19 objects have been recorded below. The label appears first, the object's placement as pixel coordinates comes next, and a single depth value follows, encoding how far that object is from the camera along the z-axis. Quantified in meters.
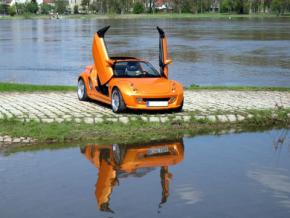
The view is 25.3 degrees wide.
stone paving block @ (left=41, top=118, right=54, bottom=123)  12.04
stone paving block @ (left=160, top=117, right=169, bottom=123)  12.39
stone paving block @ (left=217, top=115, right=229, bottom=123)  12.74
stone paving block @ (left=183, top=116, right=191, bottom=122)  12.51
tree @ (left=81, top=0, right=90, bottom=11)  197.64
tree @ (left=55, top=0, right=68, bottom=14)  198.38
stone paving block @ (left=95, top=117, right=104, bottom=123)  12.22
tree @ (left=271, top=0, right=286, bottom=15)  156.00
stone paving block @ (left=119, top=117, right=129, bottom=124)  12.31
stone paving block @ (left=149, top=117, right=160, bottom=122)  12.41
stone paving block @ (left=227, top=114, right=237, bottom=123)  12.82
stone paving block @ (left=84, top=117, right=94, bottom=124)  12.13
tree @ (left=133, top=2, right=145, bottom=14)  176.25
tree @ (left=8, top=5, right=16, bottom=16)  198.12
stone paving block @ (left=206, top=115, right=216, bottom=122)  12.66
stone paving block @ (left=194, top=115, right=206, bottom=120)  12.66
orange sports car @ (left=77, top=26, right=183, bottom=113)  12.98
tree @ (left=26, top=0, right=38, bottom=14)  198.09
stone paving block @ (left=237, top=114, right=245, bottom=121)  12.89
